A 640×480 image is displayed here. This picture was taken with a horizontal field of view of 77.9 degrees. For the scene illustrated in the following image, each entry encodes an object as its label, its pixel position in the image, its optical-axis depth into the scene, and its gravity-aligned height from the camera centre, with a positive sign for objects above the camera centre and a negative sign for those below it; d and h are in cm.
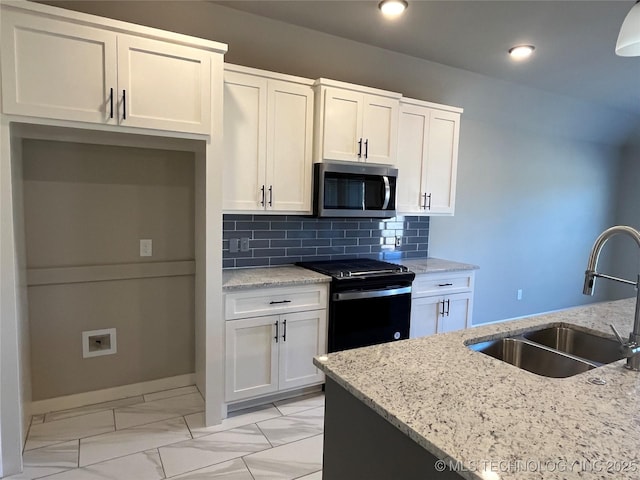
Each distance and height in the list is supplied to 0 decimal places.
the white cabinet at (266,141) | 264 +47
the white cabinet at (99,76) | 190 +67
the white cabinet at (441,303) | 326 -75
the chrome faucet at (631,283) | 135 -24
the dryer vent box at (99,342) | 267 -95
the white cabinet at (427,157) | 337 +50
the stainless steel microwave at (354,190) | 294 +17
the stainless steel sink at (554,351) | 151 -55
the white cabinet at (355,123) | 289 +67
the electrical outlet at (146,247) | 279 -30
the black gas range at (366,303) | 283 -68
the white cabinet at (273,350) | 257 -96
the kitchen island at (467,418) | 86 -51
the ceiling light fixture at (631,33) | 161 +77
